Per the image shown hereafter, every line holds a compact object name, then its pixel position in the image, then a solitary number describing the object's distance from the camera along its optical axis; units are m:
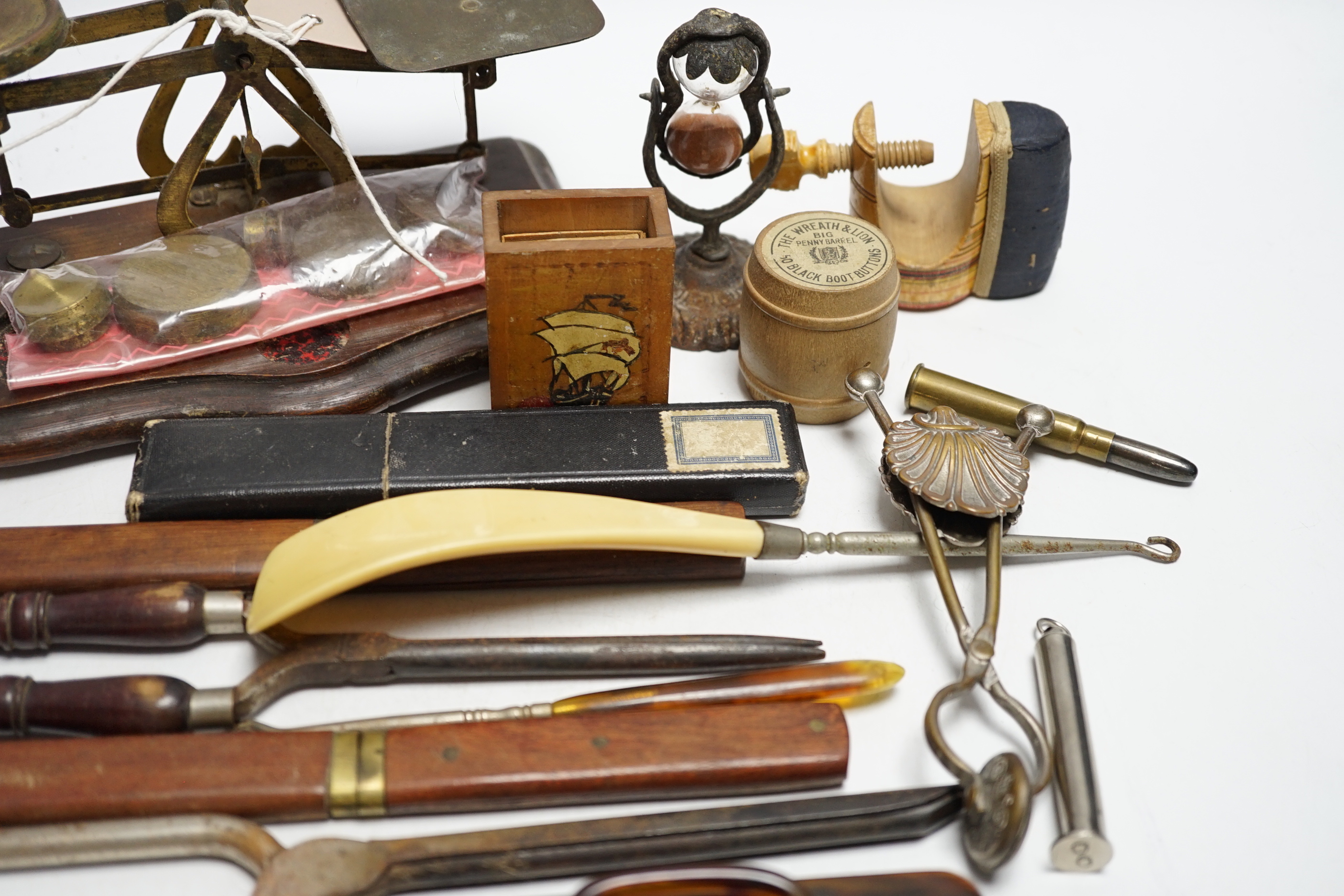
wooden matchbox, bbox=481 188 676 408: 0.50
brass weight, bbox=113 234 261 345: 0.52
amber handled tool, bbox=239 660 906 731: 0.46
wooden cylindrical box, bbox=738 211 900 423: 0.51
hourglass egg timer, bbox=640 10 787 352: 0.52
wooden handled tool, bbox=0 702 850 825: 0.44
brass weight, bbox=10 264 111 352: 0.51
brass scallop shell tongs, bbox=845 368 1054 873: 0.44
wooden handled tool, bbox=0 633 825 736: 0.45
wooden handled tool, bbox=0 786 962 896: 0.43
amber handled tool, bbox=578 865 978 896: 0.42
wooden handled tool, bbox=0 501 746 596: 0.48
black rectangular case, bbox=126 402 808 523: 0.49
